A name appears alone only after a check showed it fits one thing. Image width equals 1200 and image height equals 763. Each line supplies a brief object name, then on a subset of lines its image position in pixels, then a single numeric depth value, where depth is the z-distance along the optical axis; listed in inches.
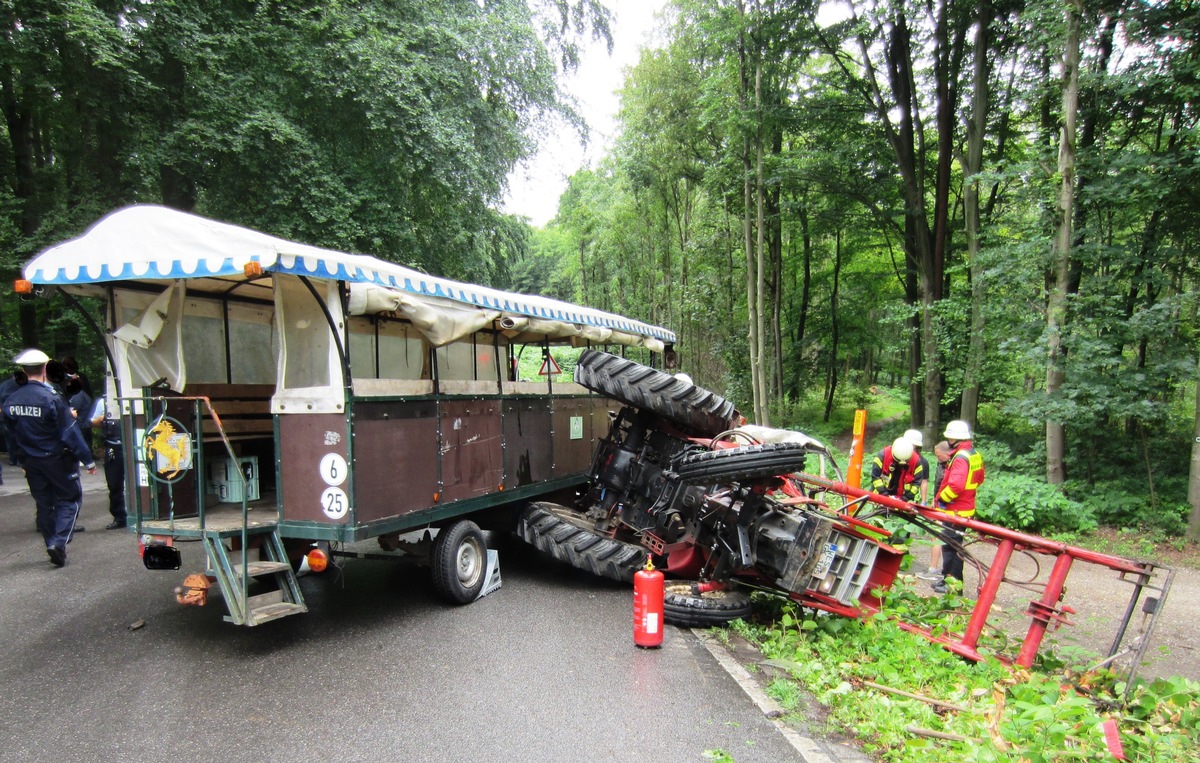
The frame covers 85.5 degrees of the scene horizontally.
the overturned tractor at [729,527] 176.9
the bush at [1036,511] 386.3
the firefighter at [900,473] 292.9
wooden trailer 180.4
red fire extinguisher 192.2
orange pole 345.7
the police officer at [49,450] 259.1
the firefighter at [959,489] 260.9
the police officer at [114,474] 324.5
